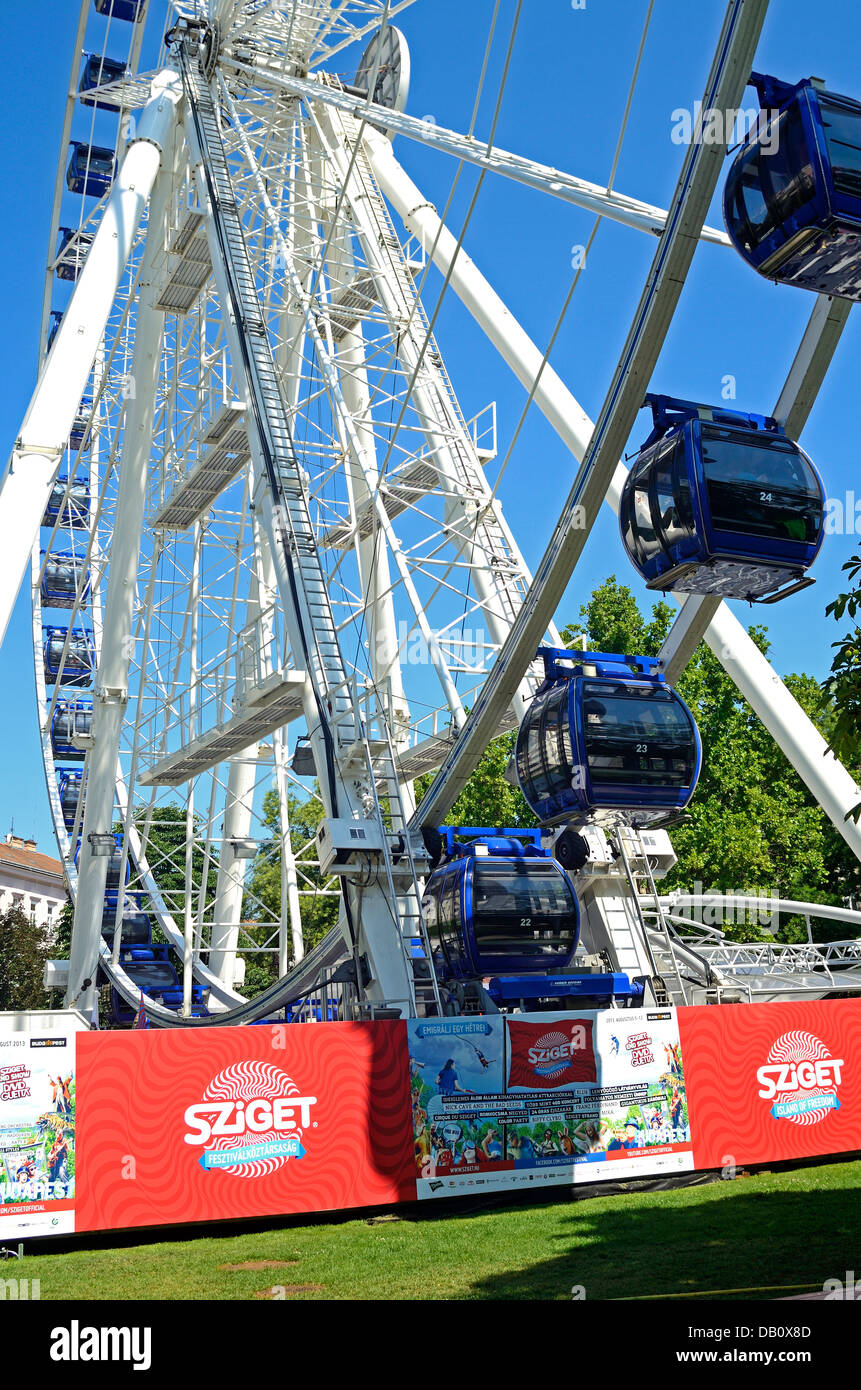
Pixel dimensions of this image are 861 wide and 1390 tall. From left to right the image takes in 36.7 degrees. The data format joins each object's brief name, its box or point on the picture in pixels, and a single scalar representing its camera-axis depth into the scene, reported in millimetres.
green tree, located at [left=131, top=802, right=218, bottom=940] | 49959
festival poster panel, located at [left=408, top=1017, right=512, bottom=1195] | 10680
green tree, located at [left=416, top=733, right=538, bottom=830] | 41500
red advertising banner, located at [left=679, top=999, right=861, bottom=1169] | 12031
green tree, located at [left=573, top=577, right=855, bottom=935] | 34938
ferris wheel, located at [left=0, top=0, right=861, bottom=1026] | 13688
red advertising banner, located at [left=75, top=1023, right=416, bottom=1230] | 9641
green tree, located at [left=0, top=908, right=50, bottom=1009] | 52469
